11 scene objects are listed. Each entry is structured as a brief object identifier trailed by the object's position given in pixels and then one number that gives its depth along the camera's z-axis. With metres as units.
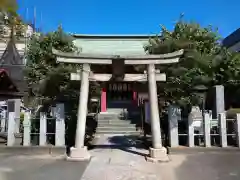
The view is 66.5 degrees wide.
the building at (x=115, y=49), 13.61
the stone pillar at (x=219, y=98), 7.81
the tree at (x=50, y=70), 7.96
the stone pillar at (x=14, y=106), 8.04
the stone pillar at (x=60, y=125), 6.16
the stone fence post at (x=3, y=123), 8.46
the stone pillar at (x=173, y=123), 6.14
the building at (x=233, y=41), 15.29
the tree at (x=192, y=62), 6.73
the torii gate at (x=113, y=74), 5.62
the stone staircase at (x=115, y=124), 10.23
